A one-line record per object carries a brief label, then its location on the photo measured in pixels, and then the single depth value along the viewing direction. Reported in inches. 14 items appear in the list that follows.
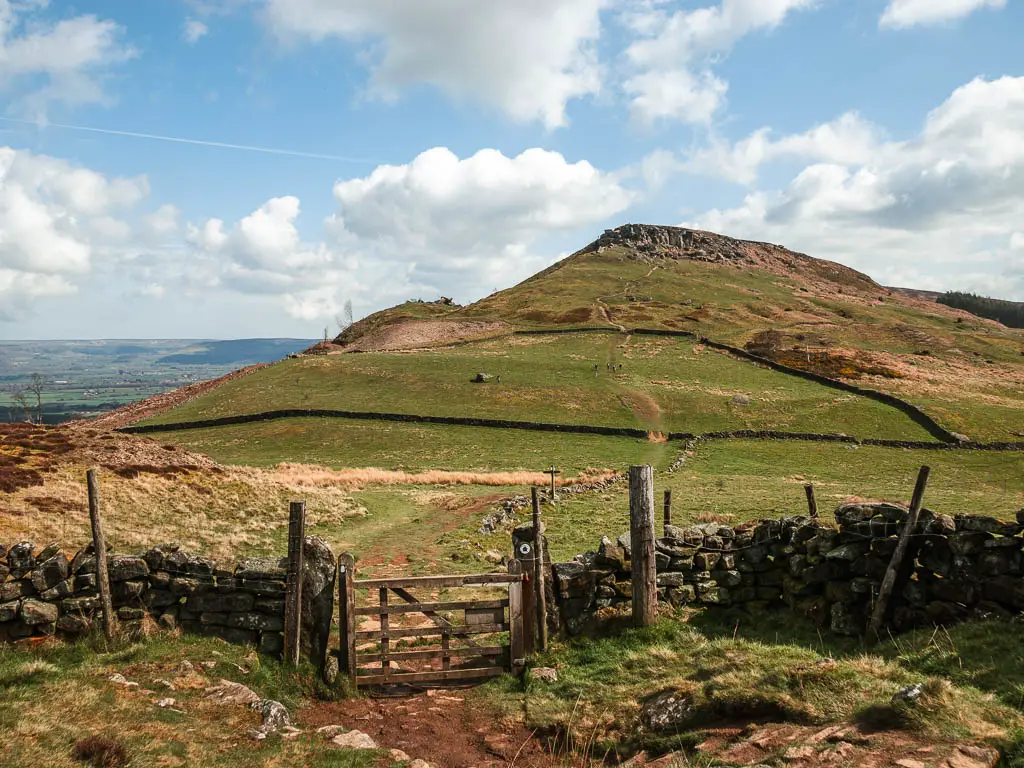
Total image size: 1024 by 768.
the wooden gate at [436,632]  474.6
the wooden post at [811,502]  894.2
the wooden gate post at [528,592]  498.9
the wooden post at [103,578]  469.1
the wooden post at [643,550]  507.2
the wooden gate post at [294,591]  469.7
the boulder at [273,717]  382.7
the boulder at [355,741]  375.2
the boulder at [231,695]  405.7
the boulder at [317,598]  476.4
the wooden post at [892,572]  454.0
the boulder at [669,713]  360.5
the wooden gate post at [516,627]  485.7
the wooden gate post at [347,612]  472.4
